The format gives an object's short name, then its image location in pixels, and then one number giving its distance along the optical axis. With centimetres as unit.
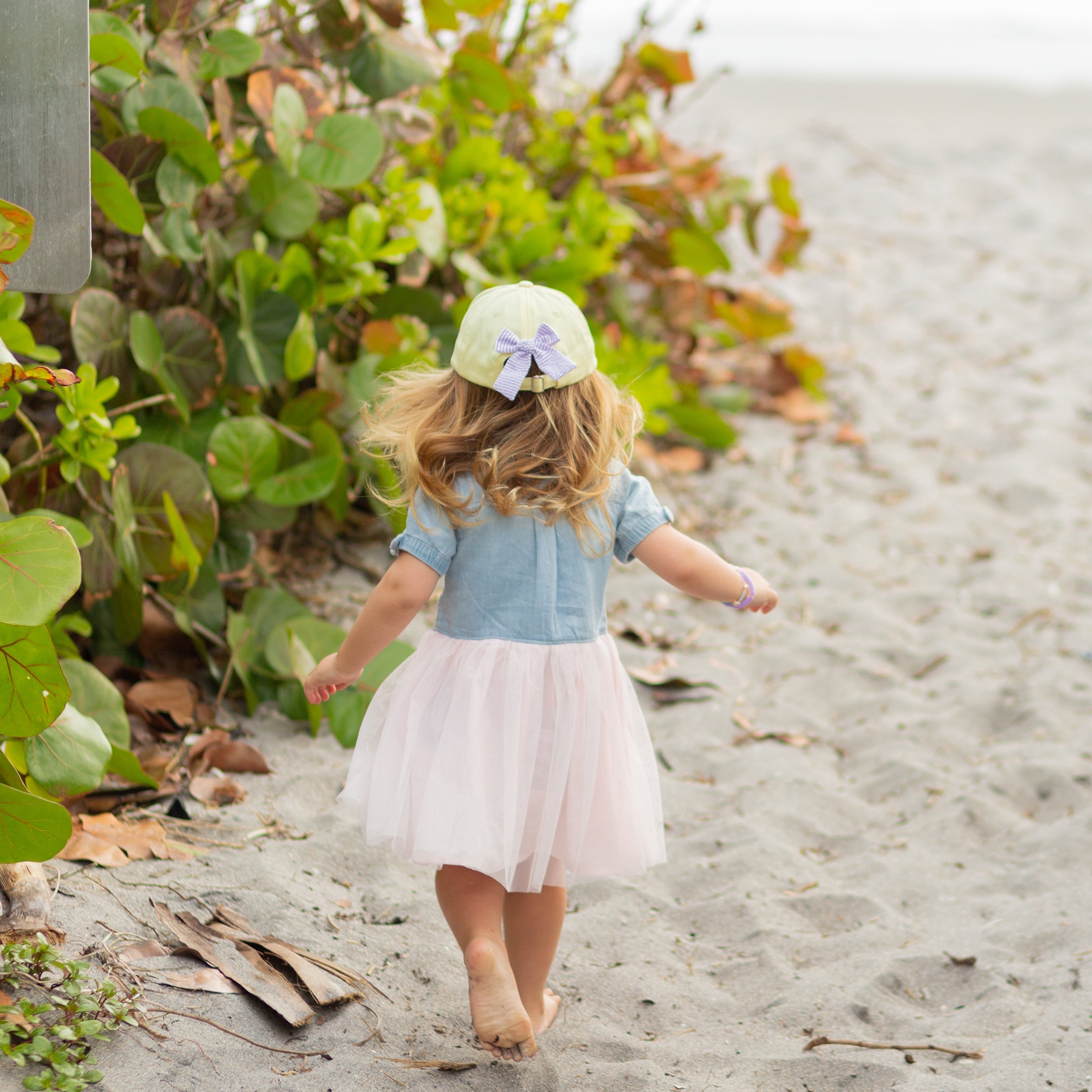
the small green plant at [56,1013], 643
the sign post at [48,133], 659
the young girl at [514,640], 664
